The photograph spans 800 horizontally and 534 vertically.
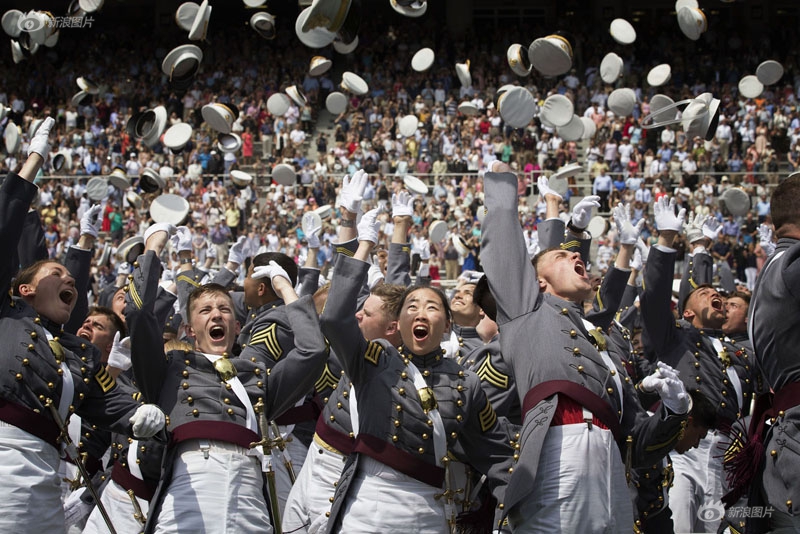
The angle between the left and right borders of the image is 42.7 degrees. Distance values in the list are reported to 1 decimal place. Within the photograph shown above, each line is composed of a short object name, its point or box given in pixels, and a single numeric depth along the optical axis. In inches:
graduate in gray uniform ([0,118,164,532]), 169.5
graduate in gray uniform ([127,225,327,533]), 167.6
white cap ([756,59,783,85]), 693.9
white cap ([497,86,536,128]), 448.8
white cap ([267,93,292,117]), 762.4
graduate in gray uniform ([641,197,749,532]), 217.9
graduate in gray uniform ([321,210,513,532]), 166.6
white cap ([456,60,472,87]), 740.6
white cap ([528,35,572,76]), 446.3
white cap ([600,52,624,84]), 570.9
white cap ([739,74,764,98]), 775.7
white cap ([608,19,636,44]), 649.0
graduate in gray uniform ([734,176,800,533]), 158.6
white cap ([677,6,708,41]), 534.0
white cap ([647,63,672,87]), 640.4
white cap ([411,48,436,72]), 759.1
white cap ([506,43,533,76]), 459.5
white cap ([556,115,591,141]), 547.2
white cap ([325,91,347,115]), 740.6
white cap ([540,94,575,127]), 528.1
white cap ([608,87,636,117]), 603.8
